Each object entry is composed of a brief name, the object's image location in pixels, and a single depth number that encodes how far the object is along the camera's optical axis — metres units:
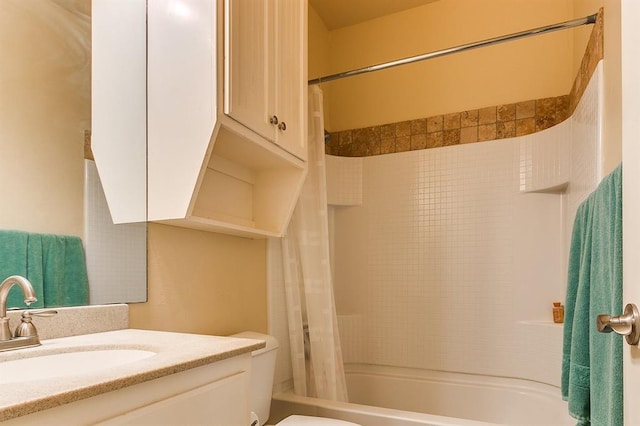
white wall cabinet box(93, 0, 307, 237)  1.28
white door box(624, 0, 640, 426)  0.72
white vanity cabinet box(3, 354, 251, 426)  0.64
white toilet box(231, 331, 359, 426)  1.62
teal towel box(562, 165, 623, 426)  0.87
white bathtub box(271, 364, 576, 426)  1.80
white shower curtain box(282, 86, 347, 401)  2.06
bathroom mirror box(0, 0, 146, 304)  1.08
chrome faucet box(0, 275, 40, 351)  0.91
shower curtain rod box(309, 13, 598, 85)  1.70
